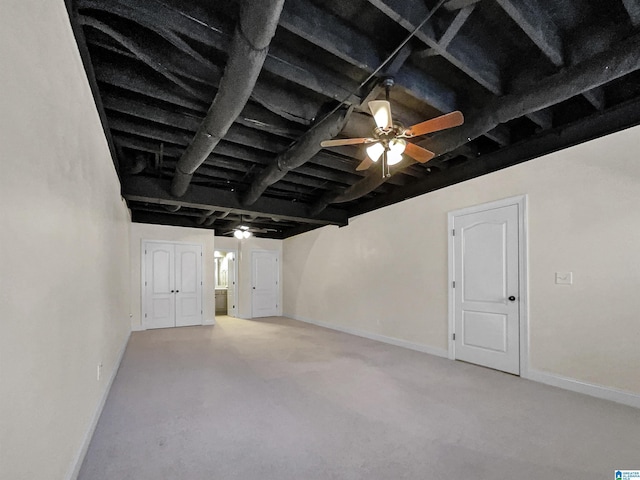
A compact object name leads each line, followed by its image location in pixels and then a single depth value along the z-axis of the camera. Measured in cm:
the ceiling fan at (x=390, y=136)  260
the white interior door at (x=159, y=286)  725
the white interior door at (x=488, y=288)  398
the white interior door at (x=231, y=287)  942
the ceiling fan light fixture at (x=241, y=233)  741
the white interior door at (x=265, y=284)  909
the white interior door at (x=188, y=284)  765
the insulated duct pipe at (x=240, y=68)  171
